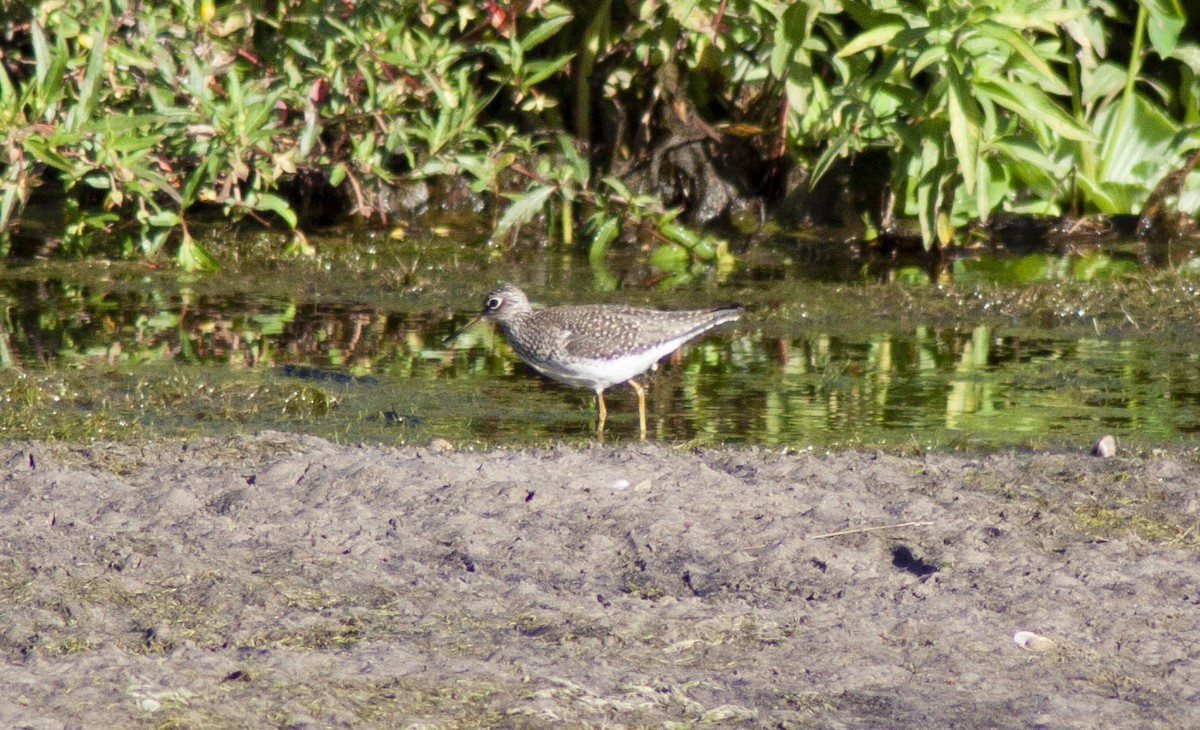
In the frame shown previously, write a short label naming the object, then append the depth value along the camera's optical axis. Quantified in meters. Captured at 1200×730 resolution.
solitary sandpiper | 16.42
